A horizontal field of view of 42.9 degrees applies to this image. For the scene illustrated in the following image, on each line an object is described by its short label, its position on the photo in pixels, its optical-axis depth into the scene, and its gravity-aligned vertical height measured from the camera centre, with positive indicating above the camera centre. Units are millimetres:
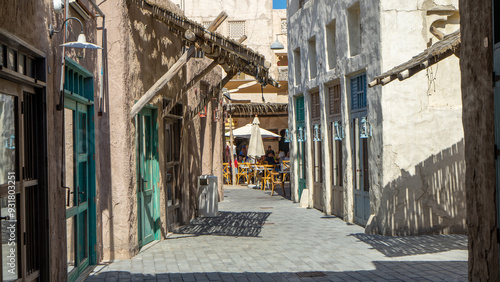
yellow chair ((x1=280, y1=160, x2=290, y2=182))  23661 -250
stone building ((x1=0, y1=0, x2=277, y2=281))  5469 +461
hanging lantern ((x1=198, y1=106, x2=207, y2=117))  15390 +1173
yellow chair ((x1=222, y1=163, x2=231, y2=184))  26506 -531
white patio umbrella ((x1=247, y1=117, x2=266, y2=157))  24500 +630
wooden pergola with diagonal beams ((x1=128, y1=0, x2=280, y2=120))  9914 +1857
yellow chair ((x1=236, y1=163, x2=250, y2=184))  25770 -500
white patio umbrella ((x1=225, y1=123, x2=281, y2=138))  27328 +1162
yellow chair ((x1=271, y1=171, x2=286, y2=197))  20688 -740
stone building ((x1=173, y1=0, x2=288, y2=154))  38469 +8422
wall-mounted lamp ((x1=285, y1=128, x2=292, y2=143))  19016 +615
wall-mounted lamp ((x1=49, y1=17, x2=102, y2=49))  6145 +1171
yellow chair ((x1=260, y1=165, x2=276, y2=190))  22725 -605
